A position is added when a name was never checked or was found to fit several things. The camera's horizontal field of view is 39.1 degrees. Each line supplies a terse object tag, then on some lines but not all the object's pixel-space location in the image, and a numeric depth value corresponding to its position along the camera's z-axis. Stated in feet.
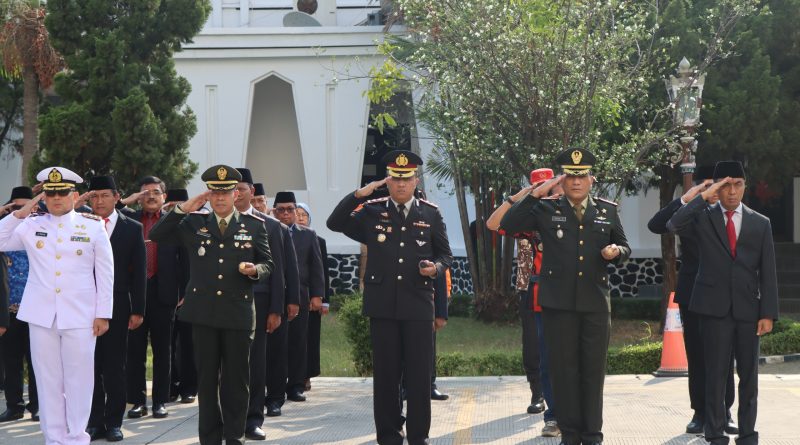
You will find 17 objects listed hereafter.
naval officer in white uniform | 25.53
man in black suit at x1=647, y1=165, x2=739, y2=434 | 28.60
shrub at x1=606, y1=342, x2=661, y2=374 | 45.75
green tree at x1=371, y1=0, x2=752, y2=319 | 49.49
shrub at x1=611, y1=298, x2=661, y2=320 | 74.18
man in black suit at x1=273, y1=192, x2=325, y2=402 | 35.42
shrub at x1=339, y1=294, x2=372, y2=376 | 42.63
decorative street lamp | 51.01
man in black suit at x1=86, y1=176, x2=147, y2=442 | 28.68
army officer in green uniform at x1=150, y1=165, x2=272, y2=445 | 25.52
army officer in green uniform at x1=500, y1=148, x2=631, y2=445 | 24.81
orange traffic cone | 41.09
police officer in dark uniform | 25.64
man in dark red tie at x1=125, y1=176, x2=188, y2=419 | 32.09
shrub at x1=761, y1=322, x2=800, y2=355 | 51.10
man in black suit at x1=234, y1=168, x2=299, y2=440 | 28.76
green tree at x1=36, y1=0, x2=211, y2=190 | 52.70
